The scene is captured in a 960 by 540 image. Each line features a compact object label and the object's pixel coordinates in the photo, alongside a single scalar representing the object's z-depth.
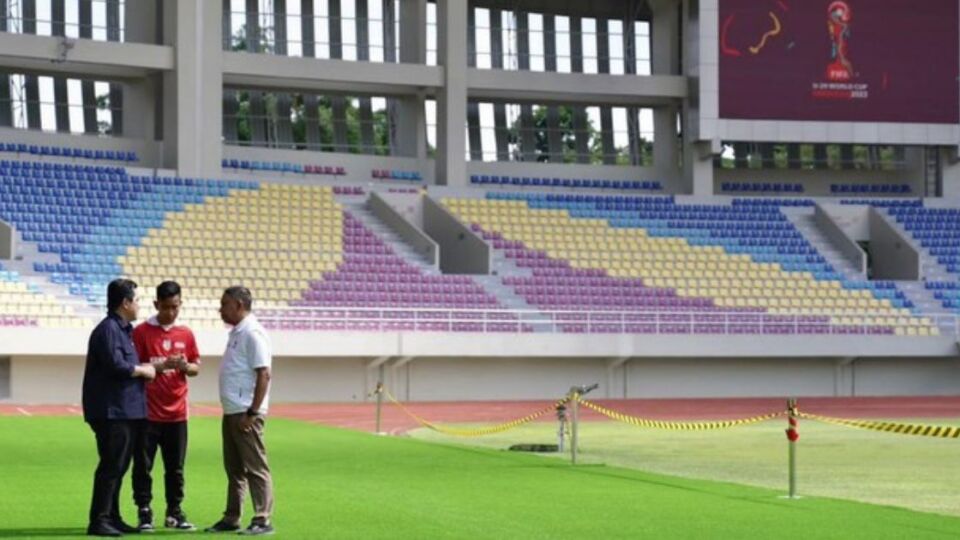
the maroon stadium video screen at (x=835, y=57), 52.00
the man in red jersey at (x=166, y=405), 13.09
